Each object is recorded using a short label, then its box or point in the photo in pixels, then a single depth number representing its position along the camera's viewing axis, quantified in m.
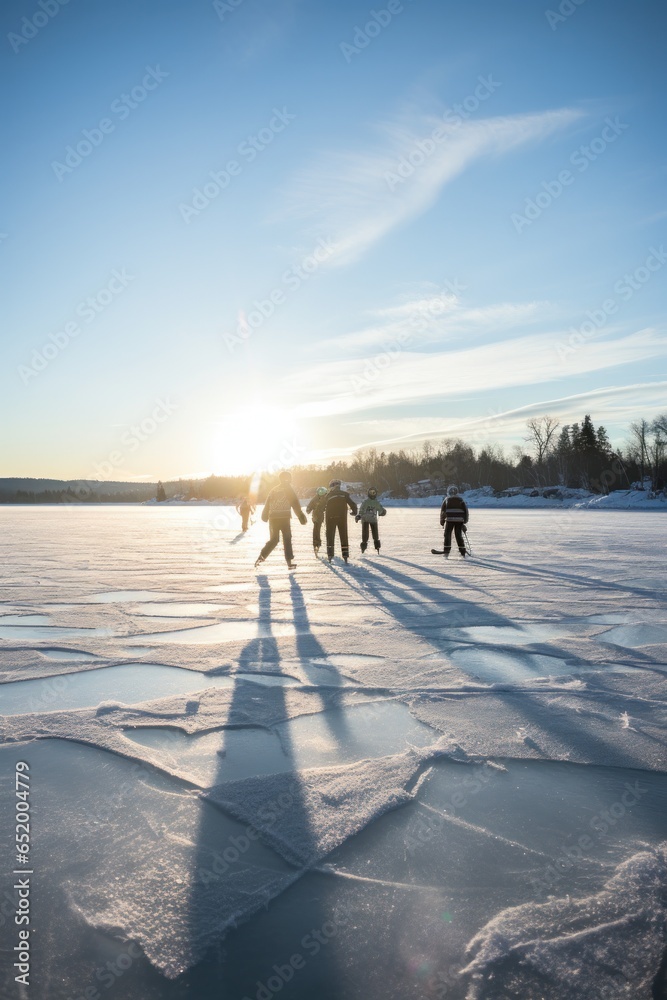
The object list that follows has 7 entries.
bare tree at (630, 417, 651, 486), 70.80
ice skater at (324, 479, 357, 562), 11.50
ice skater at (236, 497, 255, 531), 21.08
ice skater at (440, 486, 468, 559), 12.06
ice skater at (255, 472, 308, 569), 10.33
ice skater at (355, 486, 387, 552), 12.56
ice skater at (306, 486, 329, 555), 12.66
